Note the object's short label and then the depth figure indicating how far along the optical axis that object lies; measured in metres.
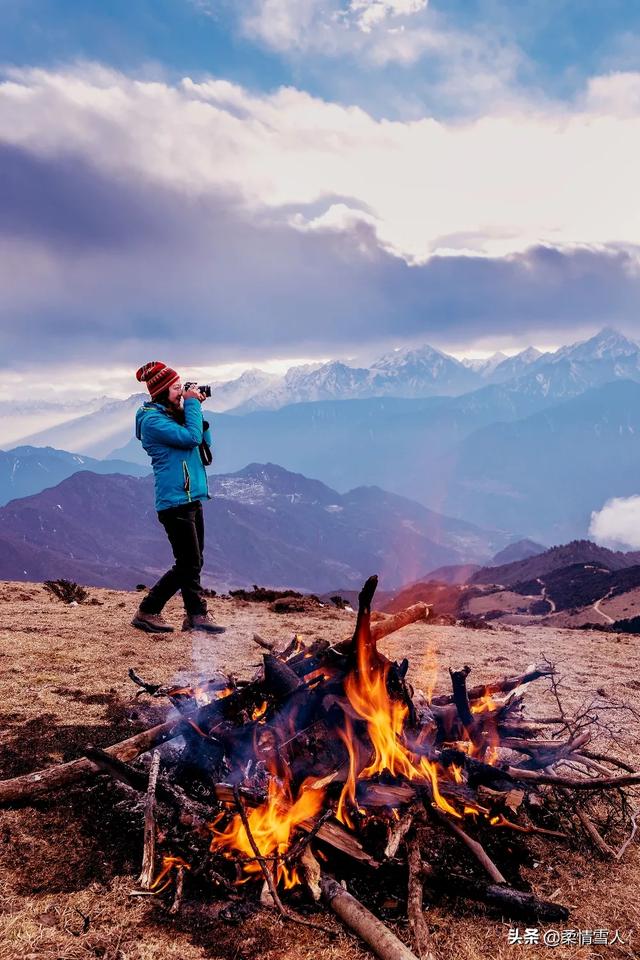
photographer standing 8.73
